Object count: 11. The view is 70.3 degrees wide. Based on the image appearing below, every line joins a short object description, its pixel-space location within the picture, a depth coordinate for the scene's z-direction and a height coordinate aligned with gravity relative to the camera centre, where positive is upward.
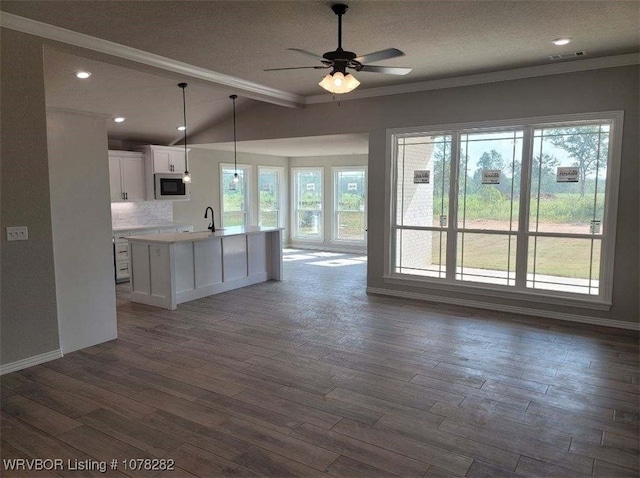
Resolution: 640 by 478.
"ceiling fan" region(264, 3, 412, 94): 3.26 +0.99
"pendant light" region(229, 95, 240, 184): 6.90 +1.34
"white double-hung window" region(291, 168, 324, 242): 11.15 -0.19
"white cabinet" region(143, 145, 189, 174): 8.00 +0.69
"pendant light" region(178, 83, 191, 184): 6.24 +1.23
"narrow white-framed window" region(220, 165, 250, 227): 9.85 +0.01
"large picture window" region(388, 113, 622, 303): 5.00 -0.12
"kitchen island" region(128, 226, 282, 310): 5.75 -0.93
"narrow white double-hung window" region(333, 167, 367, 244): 10.51 -0.20
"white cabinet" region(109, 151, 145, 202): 7.55 +0.36
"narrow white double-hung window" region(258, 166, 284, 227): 10.85 +0.01
